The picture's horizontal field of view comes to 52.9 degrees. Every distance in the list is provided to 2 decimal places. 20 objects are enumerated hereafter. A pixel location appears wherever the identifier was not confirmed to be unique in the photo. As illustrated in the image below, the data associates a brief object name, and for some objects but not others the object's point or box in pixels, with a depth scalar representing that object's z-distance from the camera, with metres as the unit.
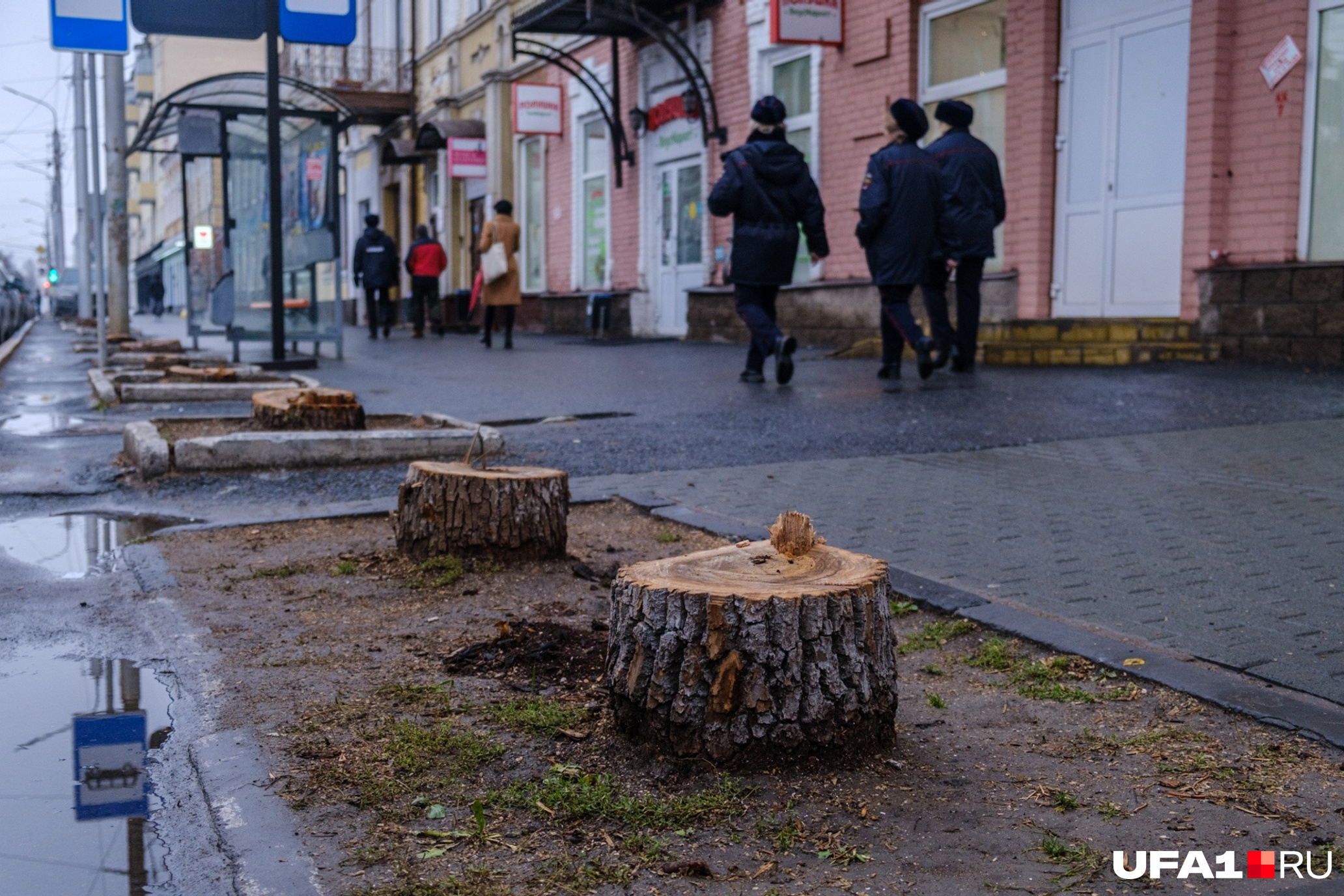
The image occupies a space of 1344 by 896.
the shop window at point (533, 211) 26.41
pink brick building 11.45
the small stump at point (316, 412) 7.34
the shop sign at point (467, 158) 26.56
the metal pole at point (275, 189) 12.79
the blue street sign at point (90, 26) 11.31
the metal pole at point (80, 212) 25.36
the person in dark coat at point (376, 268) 22.64
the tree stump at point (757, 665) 2.62
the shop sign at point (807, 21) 16.16
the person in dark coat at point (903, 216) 10.53
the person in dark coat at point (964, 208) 10.70
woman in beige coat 17.91
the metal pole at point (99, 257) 12.01
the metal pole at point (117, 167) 18.28
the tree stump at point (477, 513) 4.55
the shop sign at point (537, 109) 24.08
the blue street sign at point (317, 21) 12.75
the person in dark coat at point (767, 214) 10.66
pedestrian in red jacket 23.38
